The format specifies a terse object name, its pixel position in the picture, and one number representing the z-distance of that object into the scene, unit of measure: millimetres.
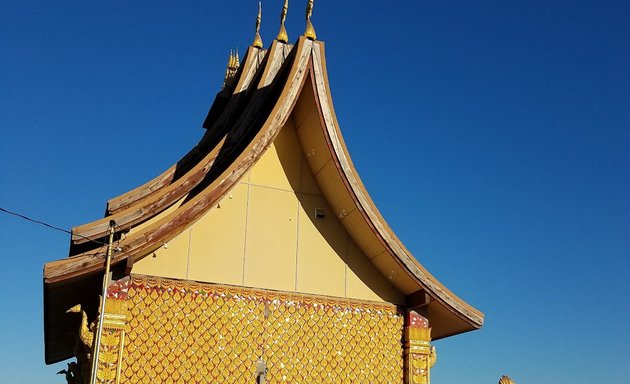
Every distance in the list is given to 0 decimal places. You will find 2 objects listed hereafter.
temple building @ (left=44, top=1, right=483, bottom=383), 8688
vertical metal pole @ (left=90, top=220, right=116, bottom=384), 7552
